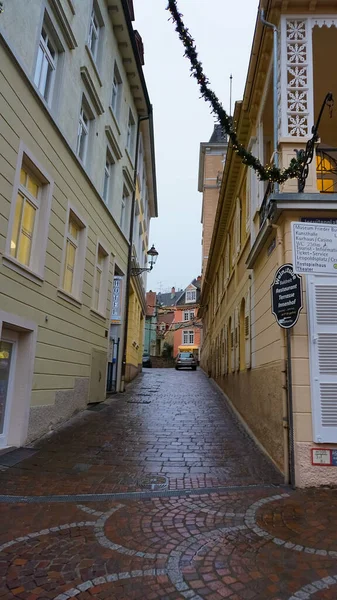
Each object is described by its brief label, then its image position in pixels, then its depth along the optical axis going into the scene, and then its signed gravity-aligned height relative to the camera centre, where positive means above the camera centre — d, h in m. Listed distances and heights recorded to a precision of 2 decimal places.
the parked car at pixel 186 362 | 33.41 +1.45
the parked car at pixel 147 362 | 41.00 +1.66
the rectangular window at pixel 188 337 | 58.56 +6.11
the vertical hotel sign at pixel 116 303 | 14.52 +2.60
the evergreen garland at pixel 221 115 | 4.45 +3.44
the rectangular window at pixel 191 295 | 60.81 +12.51
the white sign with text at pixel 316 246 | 5.44 +1.83
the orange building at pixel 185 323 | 58.06 +8.21
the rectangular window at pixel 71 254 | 9.54 +2.84
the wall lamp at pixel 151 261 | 18.28 +5.28
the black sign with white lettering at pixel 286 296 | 5.38 +1.17
